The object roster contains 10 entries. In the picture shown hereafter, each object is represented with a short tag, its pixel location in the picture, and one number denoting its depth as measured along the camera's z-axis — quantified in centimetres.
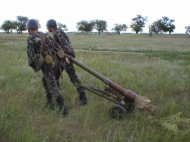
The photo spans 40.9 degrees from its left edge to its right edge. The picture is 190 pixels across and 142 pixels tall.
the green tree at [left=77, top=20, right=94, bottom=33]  12775
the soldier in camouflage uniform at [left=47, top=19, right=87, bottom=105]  602
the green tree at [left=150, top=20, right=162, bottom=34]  11162
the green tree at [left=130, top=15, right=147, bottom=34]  11688
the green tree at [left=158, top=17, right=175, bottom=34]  11331
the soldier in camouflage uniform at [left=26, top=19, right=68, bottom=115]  552
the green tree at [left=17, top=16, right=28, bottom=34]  10614
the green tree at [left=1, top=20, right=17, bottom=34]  10954
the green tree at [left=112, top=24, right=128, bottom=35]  14075
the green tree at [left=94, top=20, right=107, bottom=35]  13288
